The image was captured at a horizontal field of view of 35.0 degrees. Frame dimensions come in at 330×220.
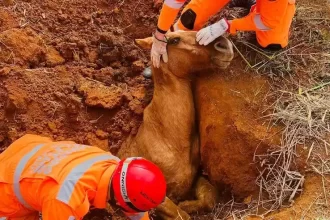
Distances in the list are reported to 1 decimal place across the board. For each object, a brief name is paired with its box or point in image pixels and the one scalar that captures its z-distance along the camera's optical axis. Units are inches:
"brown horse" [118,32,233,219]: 161.3
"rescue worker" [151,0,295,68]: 155.3
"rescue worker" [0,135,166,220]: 127.3
